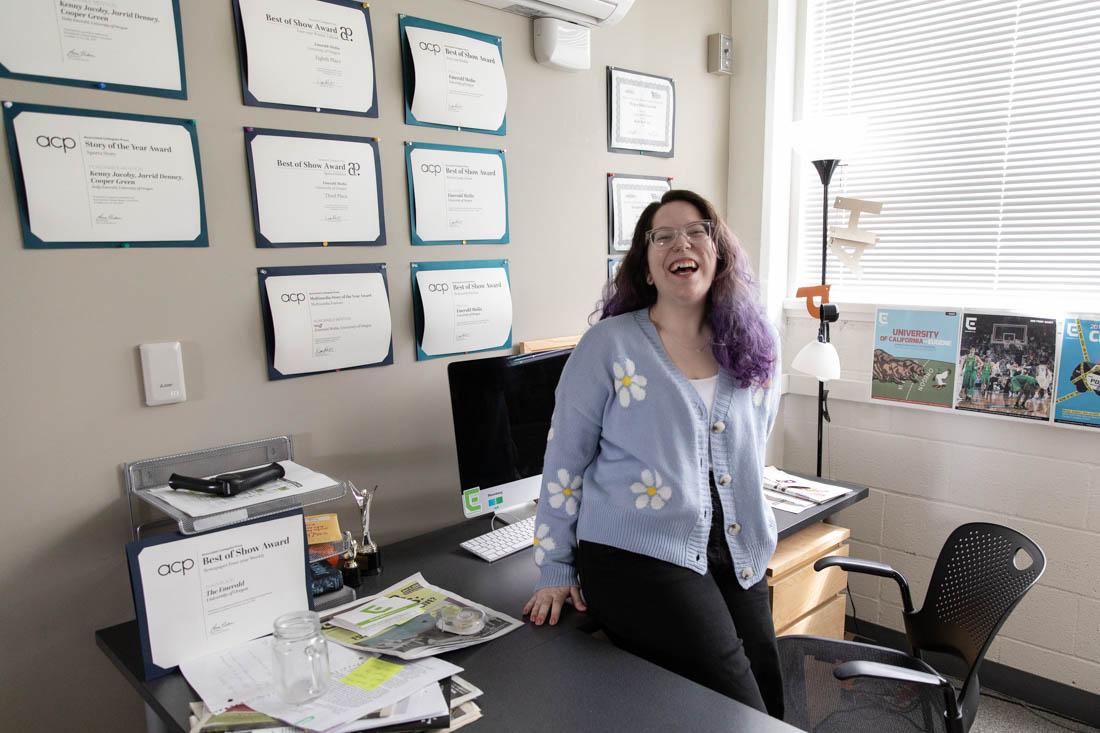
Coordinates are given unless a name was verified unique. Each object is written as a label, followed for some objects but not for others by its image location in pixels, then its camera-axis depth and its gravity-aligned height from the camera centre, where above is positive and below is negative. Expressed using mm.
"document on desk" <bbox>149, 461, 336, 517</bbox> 1388 -468
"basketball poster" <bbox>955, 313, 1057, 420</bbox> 2293 -401
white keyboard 1801 -725
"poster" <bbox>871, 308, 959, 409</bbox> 2492 -395
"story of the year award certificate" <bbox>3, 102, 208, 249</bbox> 1383 +164
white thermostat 1537 -235
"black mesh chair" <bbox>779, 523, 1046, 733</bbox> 1535 -946
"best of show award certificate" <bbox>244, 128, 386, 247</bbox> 1676 +160
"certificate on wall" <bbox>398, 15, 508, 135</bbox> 1901 +469
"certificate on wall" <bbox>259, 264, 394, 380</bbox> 1714 -150
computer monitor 1857 -442
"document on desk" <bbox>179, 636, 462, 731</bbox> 1117 -693
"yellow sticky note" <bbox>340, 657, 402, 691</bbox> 1201 -694
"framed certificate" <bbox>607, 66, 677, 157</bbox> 2432 +460
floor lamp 2354 +289
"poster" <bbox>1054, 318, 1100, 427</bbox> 2197 -406
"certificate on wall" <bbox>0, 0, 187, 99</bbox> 1354 +418
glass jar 1161 -645
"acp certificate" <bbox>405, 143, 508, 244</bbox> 1949 +159
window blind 2295 +320
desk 1121 -715
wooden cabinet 2070 -990
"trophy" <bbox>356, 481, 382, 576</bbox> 1702 -682
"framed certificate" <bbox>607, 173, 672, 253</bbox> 2475 +157
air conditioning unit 2061 +689
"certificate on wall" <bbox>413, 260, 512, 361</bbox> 1979 -149
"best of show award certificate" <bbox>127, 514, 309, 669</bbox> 1250 -585
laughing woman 1477 -470
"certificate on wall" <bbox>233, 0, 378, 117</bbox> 1635 +465
